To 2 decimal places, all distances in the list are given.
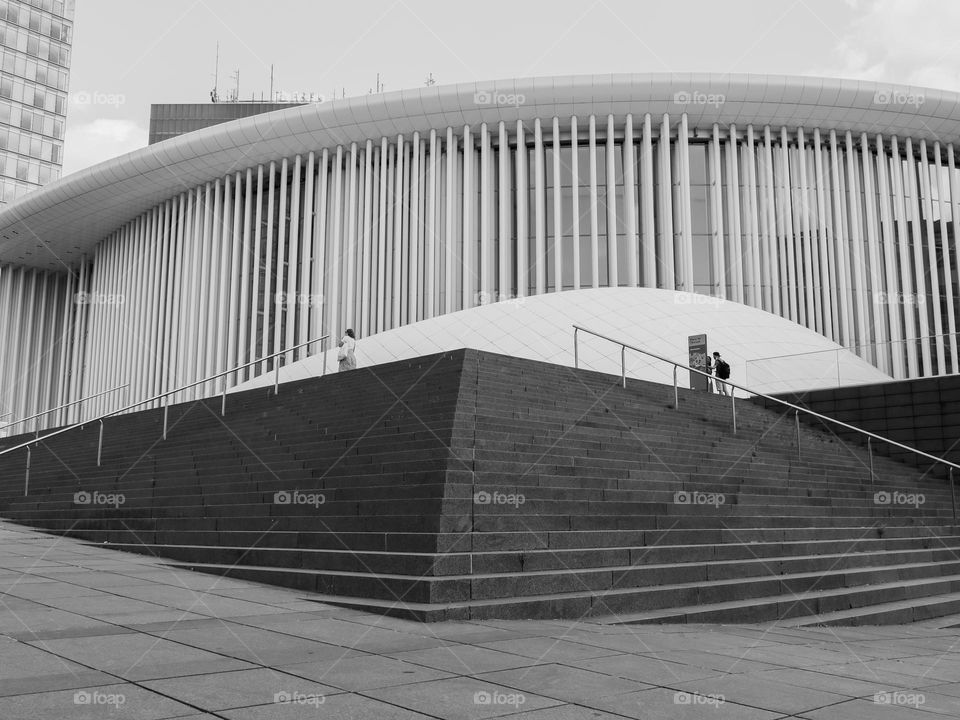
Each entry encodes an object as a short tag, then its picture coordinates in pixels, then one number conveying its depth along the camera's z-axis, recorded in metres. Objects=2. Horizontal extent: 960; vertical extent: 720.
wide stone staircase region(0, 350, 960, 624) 7.70
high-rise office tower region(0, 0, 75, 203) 61.53
